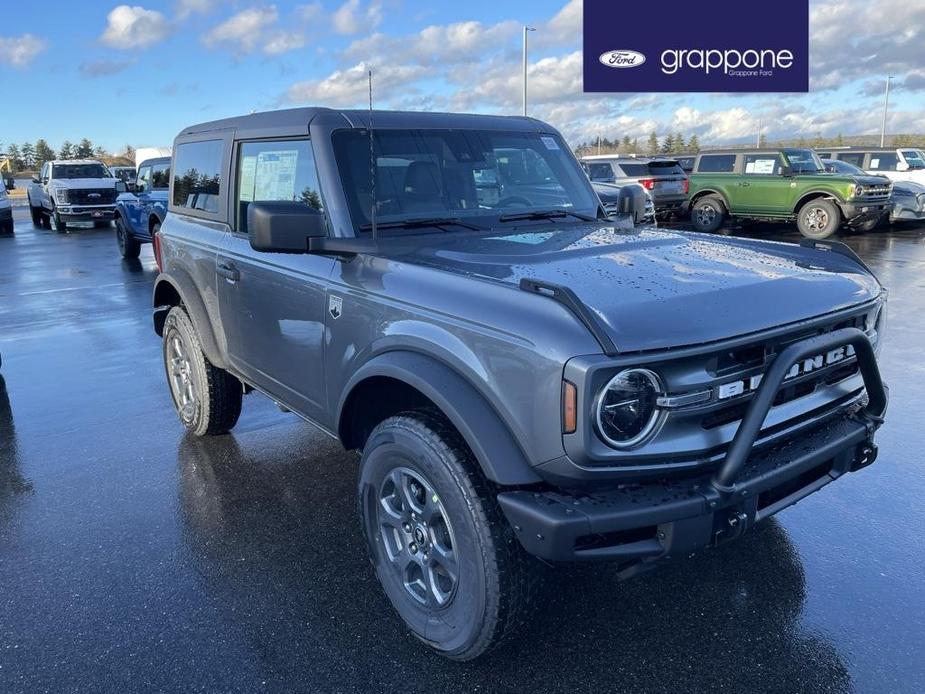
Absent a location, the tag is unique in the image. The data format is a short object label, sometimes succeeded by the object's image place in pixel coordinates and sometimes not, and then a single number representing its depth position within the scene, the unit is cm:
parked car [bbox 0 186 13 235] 2064
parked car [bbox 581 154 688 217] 1859
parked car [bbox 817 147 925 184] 1919
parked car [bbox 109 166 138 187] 1588
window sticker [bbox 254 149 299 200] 371
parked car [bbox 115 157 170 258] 1388
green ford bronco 1556
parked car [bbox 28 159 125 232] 2189
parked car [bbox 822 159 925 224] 1745
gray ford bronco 224
